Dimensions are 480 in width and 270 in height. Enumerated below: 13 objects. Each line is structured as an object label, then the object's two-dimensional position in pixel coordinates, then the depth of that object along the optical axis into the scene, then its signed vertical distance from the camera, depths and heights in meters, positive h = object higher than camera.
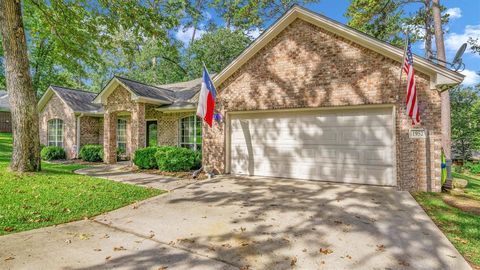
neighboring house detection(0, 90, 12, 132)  28.25 +2.21
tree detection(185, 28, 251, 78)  24.70 +8.75
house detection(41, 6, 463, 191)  7.14 +0.79
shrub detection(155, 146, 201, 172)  10.34 -0.92
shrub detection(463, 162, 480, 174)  18.62 -2.61
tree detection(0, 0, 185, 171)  7.85 +4.39
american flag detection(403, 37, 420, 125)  6.29 +1.14
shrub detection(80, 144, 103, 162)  14.32 -0.84
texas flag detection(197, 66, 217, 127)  8.23 +1.18
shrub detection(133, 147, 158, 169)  11.05 -0.90
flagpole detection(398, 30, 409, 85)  6.24 +2.01
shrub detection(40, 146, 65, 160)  15.59 -0.87
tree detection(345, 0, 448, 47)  13.98 +6.79
